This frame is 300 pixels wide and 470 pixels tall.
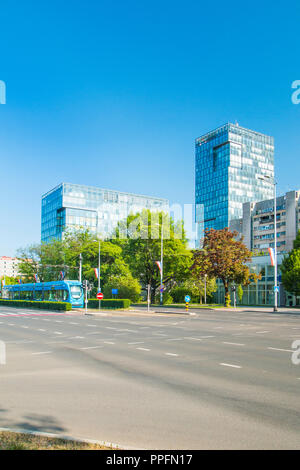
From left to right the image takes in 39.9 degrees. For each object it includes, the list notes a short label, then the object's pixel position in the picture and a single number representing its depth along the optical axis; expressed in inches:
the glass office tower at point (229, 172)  5565.9
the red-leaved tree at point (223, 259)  1973.4
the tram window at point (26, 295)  2362.2
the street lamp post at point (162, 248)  2234.7
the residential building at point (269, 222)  4202.8
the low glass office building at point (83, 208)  4680.1
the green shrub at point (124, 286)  2422.5
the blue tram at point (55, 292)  1923.0
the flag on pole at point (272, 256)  1659.6
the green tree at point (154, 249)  2440.9
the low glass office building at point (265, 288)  2321.6
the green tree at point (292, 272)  2036.2
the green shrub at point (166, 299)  2544.0
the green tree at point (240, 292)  2492.5
